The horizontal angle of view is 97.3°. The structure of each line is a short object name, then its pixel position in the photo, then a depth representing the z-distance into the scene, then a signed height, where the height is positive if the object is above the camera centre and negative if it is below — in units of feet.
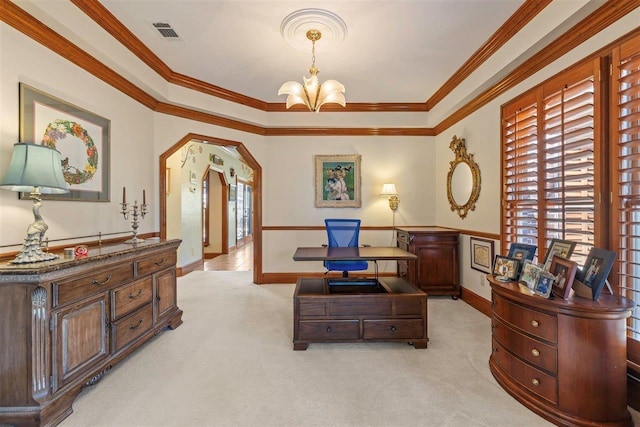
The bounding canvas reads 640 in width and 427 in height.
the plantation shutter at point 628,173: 5.88 +0.83
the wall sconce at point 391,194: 15.39 +1.00
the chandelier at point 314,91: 9.10 +4.00
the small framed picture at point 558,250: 6.22 -0.89
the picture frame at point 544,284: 5.76 -1.53
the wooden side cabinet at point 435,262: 13.17 -2.38
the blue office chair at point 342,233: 13.25 -1.00
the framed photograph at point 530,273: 6.24 -1.41
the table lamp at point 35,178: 5.51 +0.69
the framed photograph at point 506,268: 6.97 -1.45
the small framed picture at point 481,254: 11.10 -1.76
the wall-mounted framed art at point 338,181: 16.14 +1.77
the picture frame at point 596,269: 5.43 -1.17
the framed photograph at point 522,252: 7.00 -1.04
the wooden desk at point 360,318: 8.55 -3.24
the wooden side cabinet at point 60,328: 5.37 -2.51
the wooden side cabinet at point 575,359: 5.23 -2.88
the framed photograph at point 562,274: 5.62 -1.31
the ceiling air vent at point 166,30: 8.91 +5.94
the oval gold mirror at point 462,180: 12.19 +1.45
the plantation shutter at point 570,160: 6.91 +1.36
